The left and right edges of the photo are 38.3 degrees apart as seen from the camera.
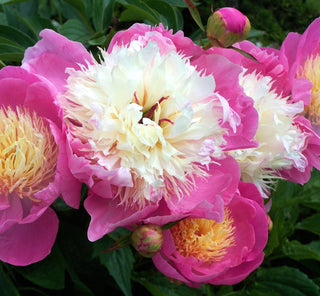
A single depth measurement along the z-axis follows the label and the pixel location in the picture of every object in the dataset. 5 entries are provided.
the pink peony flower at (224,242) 0.52
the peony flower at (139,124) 0.43
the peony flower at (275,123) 0.56
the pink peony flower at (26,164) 0.44
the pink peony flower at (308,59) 0.63
